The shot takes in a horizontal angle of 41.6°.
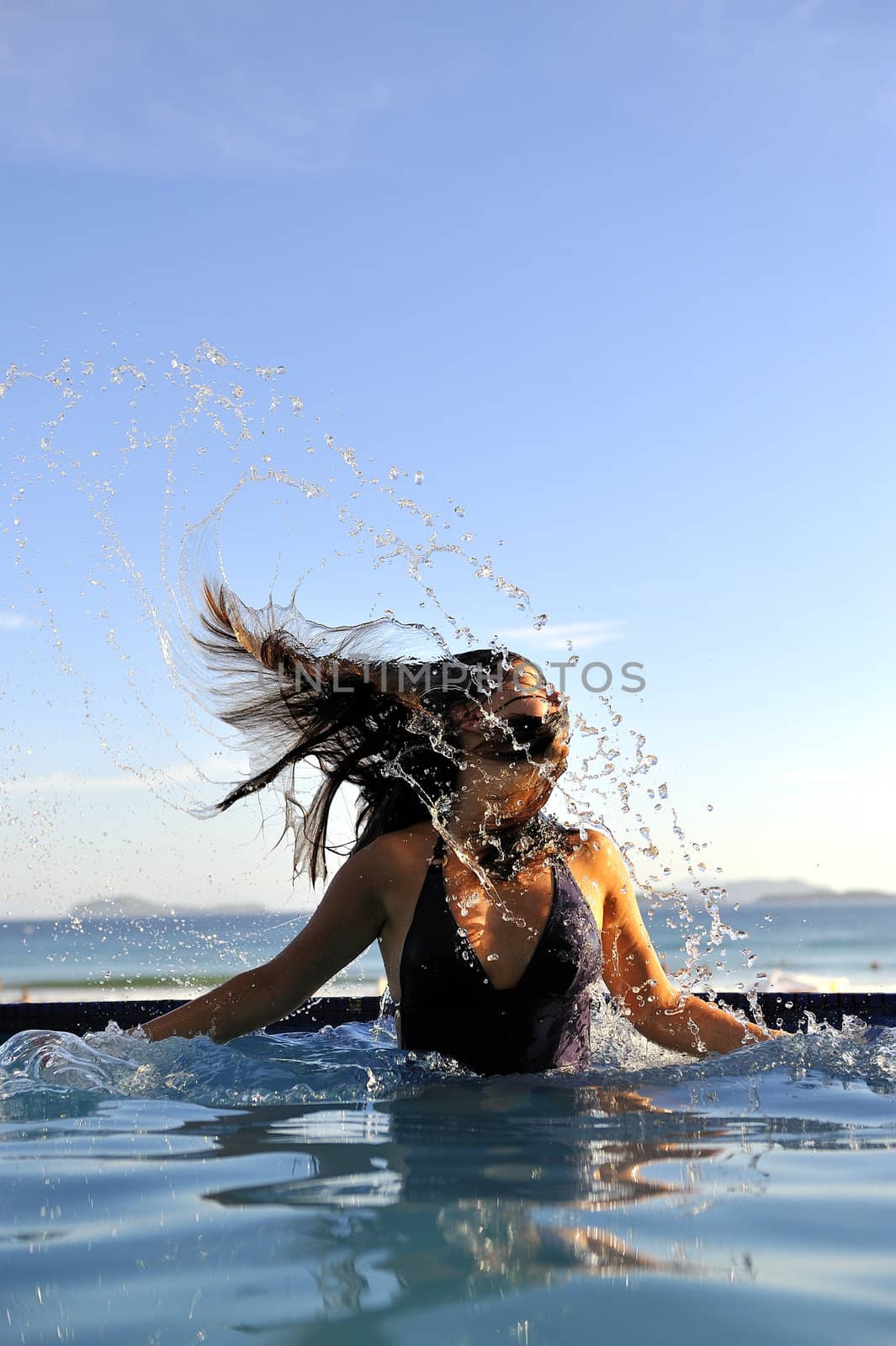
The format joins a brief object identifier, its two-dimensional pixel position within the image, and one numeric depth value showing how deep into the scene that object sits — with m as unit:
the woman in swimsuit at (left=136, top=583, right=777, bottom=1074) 2.96
